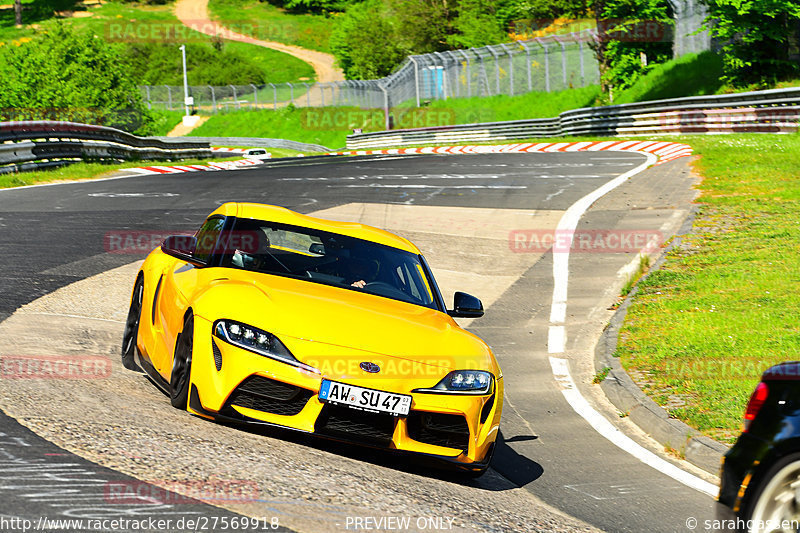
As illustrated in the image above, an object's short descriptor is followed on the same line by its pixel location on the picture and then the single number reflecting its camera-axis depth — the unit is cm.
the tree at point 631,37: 4466
